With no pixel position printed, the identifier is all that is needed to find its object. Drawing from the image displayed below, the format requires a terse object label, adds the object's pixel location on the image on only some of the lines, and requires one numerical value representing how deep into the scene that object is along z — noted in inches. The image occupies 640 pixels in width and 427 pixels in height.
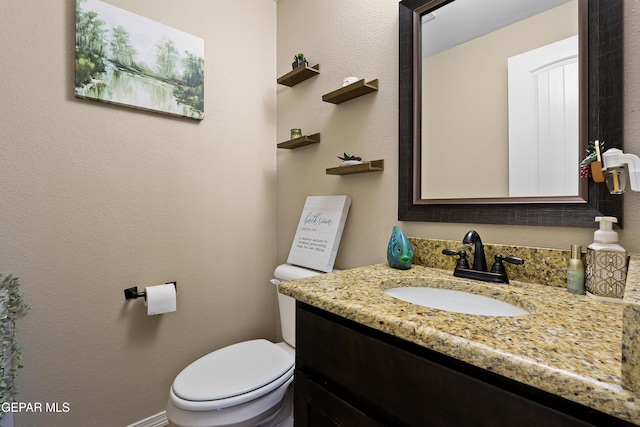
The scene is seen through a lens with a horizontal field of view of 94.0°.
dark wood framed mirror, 31.0
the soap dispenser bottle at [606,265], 28.1
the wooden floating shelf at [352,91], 51.8
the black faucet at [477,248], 37.9
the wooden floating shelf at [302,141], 64.0
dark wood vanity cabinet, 18.2
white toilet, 40.6
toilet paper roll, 54.5
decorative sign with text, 57.6
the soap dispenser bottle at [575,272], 30.8
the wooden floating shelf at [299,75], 63.9
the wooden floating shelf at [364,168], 51.6
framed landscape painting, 51.0
